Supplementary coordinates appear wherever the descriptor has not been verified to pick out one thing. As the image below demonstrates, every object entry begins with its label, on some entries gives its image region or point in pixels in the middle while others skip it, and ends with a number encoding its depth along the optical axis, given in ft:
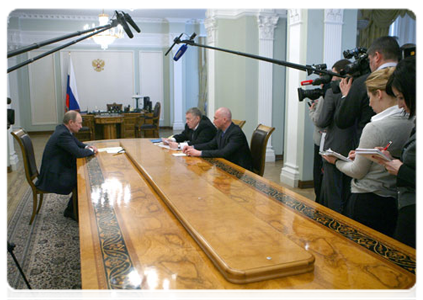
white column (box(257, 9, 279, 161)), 20.21
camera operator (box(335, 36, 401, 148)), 8.23
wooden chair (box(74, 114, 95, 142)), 28.48
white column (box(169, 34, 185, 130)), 36.55
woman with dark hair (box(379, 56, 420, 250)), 5.19
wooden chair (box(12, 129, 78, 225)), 11.34
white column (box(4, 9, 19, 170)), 19.26
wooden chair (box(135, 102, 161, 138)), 30.01
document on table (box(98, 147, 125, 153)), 12.21
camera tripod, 5.58
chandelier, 24.43
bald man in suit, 11.15
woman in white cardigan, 6.10
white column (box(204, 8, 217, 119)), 21.07
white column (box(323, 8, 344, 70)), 14.97
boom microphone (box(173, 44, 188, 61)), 7.71
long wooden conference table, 3.88
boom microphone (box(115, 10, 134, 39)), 6.07
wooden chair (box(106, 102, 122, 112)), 30.83
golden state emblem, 35.60
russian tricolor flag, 33.12
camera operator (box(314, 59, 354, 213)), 9.55
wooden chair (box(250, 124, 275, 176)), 11.68
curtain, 20.23
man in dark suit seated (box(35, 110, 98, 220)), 11.71
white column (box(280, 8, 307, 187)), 15.24
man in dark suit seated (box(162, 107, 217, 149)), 13.39
